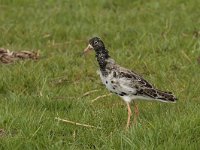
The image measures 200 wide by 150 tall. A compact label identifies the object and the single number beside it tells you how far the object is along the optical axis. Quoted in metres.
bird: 13.91
